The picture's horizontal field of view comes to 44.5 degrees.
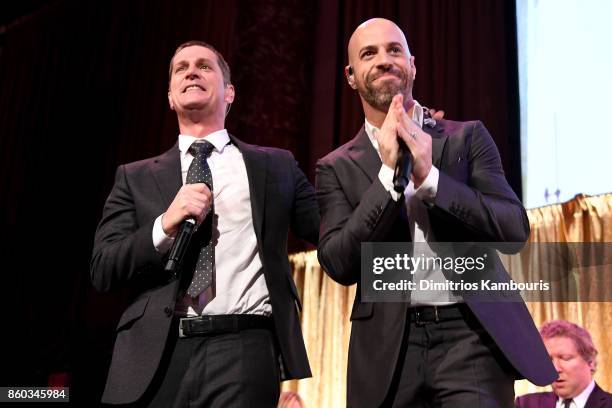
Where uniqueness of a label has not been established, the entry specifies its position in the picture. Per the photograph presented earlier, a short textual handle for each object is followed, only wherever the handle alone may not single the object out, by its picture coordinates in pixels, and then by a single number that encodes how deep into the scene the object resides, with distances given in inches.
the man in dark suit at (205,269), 72.9
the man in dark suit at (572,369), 140.8
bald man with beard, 65.5
